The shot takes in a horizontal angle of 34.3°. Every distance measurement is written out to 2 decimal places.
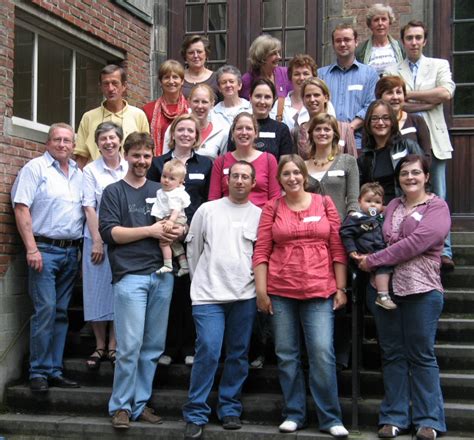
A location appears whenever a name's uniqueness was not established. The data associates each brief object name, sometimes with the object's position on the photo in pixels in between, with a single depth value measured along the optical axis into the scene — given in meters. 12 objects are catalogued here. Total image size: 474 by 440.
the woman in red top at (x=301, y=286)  5.23
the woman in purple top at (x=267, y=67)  6.87
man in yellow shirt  6.80
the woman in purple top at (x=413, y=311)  5.11
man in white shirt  5.41
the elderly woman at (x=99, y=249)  6.16
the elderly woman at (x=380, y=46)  7.18
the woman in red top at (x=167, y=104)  6.73
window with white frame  7.30
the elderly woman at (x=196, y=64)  7.14
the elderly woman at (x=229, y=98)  6.61
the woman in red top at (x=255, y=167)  5.82
